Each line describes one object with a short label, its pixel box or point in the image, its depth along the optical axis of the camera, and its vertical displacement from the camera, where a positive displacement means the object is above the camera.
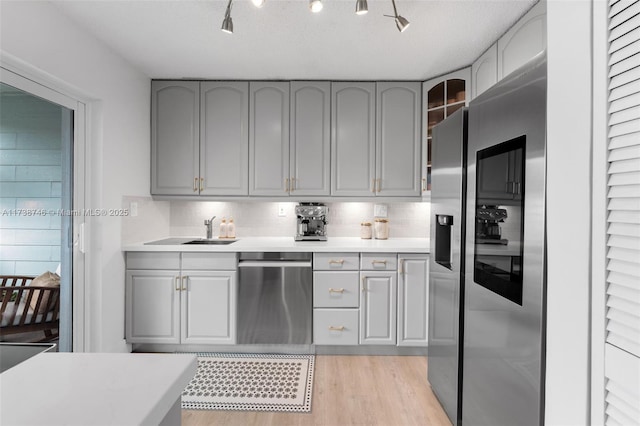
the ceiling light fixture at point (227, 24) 1.62 +0.92
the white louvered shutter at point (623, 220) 0.55 -0.01
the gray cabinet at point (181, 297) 2.68 -0.73
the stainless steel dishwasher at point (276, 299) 2.68 -0.74
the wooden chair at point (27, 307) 1.70 -0.57
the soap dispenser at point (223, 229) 3.25 -0.20
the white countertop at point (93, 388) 0.45 -0.29
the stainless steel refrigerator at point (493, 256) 1.06 -0.19
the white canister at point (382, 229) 3.21 -0.19
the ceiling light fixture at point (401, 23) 1.68 +0.98
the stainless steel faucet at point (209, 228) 3.19 -0.19
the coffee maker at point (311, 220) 3.16 -0.10
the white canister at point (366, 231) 3.21 -0.21
